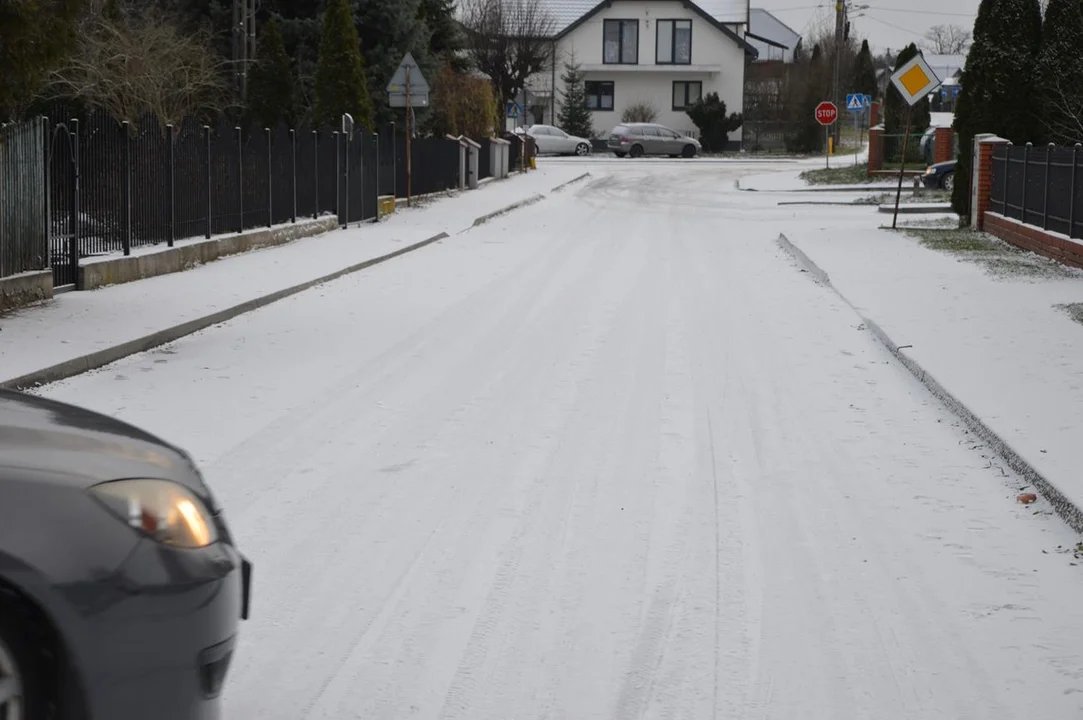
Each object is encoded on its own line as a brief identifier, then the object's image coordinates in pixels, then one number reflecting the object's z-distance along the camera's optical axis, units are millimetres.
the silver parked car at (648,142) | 66562
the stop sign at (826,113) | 53719
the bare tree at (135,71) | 29234
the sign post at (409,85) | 28562
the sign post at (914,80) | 25828
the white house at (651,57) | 78875
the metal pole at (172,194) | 18672
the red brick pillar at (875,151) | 44875
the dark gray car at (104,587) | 3318
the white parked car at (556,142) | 67875
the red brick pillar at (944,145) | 43281
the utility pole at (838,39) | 68938
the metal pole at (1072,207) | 19859
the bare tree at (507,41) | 72500
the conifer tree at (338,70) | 29891
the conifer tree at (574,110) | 76000
